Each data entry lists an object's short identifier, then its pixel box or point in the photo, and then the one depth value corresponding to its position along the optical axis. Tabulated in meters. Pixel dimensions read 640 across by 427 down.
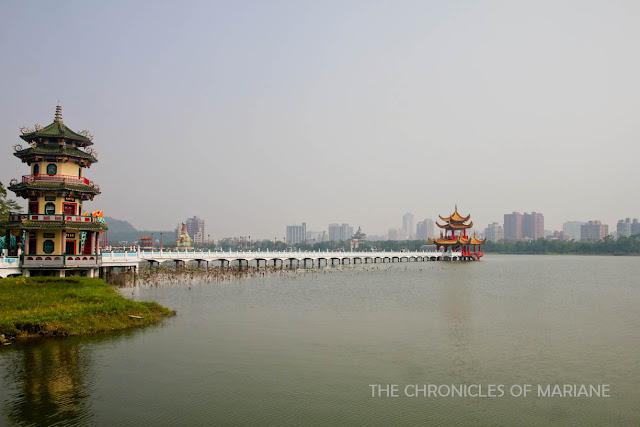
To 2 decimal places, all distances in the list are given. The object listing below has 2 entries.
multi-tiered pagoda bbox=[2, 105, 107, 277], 35.81
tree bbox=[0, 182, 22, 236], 49.18
